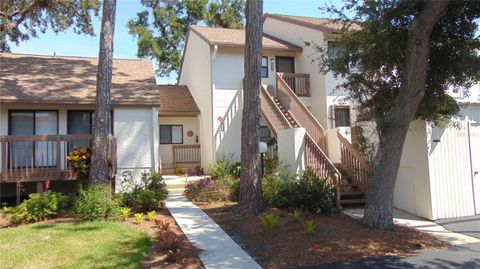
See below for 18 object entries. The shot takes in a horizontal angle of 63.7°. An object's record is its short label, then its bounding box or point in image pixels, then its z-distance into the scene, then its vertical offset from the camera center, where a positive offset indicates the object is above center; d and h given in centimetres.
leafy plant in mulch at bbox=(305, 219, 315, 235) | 805 -161
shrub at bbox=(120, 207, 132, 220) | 953 -140
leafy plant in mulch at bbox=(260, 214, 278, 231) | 839 -153
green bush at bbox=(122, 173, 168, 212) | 1062 -121
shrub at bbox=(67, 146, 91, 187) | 1184 -12
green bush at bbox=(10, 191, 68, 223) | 962 -128
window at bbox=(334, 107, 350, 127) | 1839 +163
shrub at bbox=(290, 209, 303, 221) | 914 -152
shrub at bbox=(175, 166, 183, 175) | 1830 -78
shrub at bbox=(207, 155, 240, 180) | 1515 -64
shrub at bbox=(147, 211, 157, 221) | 946 -149
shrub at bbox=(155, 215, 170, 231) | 829 -154
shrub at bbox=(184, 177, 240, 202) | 1207 -118
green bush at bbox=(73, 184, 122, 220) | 929 -121
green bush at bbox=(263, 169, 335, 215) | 1015 -116
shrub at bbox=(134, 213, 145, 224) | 923 -150
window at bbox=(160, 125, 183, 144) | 1981 +107
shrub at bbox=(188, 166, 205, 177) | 1694 -79
